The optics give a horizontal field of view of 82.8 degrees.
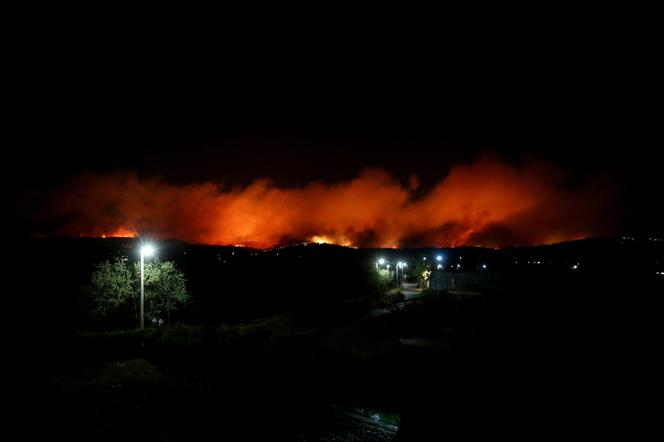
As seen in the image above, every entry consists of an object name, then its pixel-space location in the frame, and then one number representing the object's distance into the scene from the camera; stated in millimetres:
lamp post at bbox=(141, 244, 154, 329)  18547
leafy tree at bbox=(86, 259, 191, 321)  21906
